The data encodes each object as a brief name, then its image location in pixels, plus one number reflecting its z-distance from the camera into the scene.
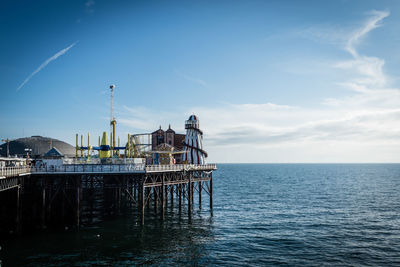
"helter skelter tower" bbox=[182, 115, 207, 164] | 60.28
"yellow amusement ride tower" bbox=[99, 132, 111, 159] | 52.06
